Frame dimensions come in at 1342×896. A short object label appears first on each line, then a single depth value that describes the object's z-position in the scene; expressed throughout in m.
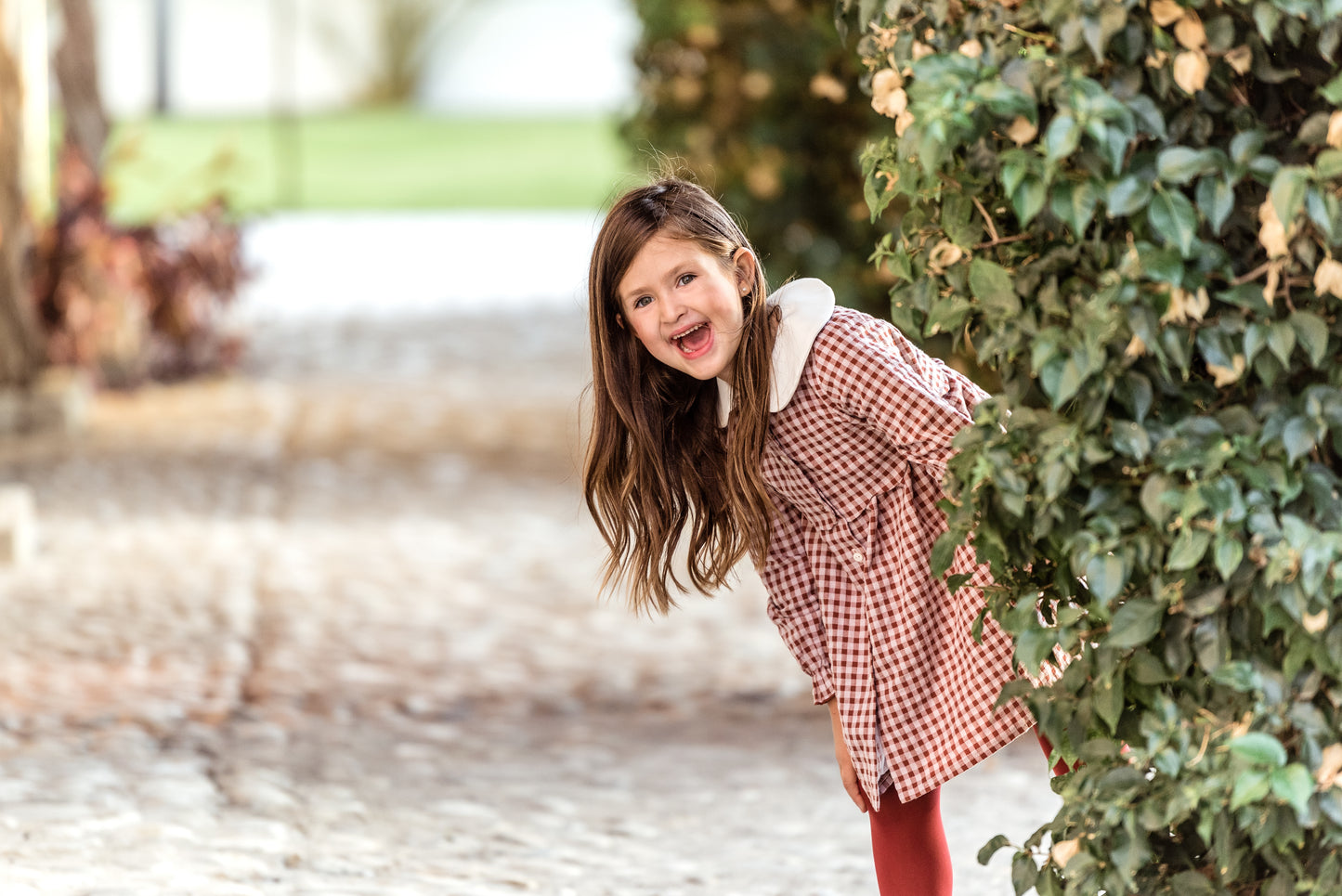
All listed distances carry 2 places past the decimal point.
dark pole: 42.97
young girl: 5.34
